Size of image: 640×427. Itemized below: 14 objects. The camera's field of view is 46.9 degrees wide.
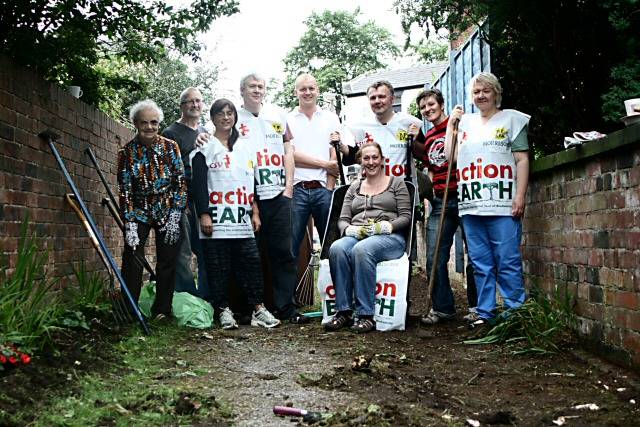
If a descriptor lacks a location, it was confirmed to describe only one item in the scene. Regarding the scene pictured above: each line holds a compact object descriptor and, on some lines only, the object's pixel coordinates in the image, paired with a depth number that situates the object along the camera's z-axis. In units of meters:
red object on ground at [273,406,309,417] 3.12
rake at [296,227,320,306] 7.11
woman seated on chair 5.61
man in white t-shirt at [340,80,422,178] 6.18
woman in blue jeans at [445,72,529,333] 5.14
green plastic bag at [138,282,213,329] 5.79
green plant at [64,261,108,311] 5.35
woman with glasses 5.96
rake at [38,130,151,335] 5.28
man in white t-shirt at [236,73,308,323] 6.20
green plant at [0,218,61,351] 3.90
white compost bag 5.52
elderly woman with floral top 5.75
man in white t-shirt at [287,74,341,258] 6.39
